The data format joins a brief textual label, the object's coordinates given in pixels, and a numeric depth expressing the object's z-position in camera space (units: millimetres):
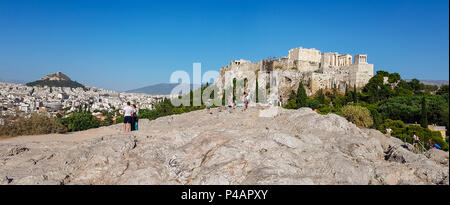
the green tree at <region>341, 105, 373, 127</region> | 26228
